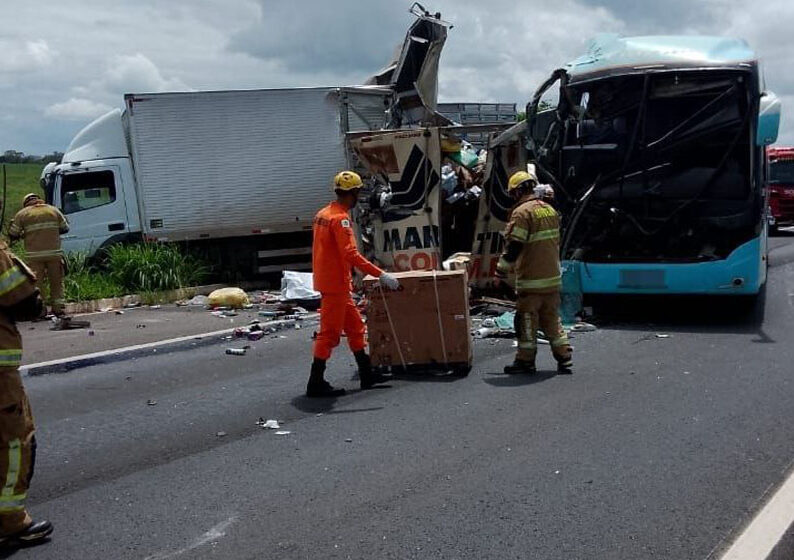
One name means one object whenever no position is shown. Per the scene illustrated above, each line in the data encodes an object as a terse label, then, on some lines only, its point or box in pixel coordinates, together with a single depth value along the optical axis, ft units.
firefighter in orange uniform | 23.16
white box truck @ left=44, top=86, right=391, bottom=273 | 51.83
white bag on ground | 42.06
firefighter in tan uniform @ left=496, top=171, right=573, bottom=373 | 24.95
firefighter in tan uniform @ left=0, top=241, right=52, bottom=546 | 14.05
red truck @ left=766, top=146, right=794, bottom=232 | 79.46
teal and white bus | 31.42
